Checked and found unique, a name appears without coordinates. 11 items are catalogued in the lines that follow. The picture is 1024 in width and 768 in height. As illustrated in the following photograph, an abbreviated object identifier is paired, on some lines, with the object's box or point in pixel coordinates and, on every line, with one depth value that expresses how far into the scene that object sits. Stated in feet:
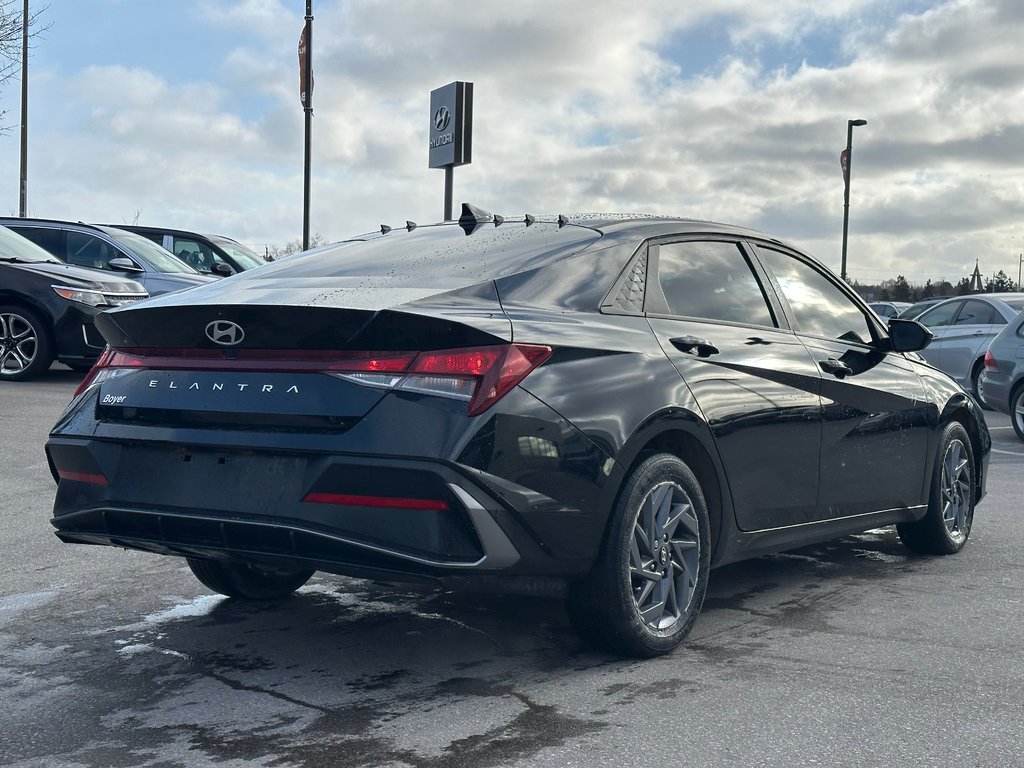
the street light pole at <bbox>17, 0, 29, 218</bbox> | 120.47
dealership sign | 68.18
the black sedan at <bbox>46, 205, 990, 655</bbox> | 12.92
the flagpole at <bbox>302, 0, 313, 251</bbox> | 88.28
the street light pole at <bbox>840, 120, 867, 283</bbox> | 128.26
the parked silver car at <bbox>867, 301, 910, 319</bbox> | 103.54
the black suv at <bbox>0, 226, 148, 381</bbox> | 45.57
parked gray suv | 52.42
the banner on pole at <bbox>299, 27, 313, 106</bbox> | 88.48
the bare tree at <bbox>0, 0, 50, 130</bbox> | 84.64
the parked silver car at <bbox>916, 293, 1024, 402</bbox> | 56.65
